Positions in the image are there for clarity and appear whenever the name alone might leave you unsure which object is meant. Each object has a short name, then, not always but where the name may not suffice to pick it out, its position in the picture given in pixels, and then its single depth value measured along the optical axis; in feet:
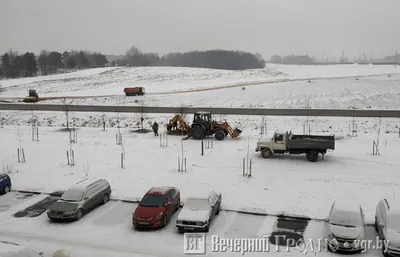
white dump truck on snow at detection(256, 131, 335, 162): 81.41
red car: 52.08
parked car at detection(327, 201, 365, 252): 44.45
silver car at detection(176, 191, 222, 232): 50.60
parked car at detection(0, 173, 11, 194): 68.03
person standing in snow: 111.14
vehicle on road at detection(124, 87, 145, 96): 225.56
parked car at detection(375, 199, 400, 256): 42.68
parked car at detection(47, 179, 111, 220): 55.31
